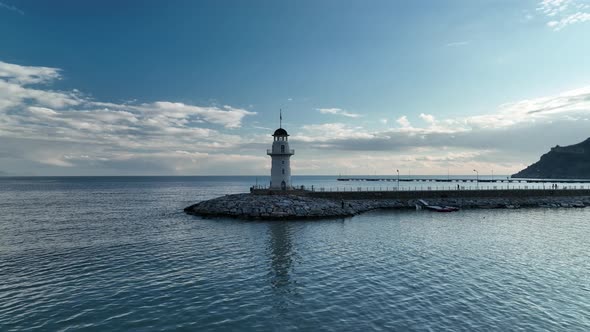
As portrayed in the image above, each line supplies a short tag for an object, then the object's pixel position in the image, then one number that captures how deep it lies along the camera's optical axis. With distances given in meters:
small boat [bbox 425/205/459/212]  61.41
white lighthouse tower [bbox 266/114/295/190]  60.19
